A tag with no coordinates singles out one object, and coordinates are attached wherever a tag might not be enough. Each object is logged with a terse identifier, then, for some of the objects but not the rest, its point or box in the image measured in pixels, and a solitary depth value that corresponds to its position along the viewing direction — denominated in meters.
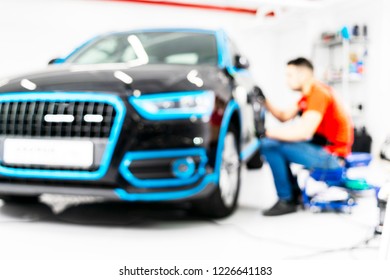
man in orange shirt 2.04
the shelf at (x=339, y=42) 5.46
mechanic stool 2.15
